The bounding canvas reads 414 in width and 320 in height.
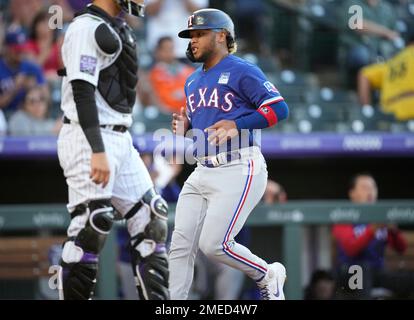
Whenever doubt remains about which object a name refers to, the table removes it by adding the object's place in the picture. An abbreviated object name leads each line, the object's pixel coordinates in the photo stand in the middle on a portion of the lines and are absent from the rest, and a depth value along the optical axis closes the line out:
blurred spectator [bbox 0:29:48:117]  14.77
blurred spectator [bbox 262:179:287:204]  13.77
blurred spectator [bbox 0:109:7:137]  13.90
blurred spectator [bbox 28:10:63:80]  15.75
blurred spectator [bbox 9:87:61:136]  14.05
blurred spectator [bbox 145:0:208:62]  17.05
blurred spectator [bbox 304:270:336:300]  12.92
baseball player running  8.14
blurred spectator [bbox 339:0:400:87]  17.61
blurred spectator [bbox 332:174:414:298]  13.12
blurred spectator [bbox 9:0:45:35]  16.58
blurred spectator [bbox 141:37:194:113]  15.73
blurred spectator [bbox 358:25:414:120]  15.70
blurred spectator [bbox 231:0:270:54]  18.48
